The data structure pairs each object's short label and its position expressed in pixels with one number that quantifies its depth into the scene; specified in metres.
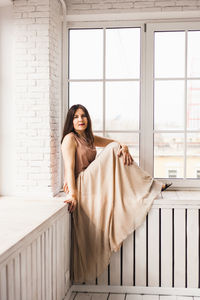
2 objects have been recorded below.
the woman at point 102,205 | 3.21
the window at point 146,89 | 3.81
